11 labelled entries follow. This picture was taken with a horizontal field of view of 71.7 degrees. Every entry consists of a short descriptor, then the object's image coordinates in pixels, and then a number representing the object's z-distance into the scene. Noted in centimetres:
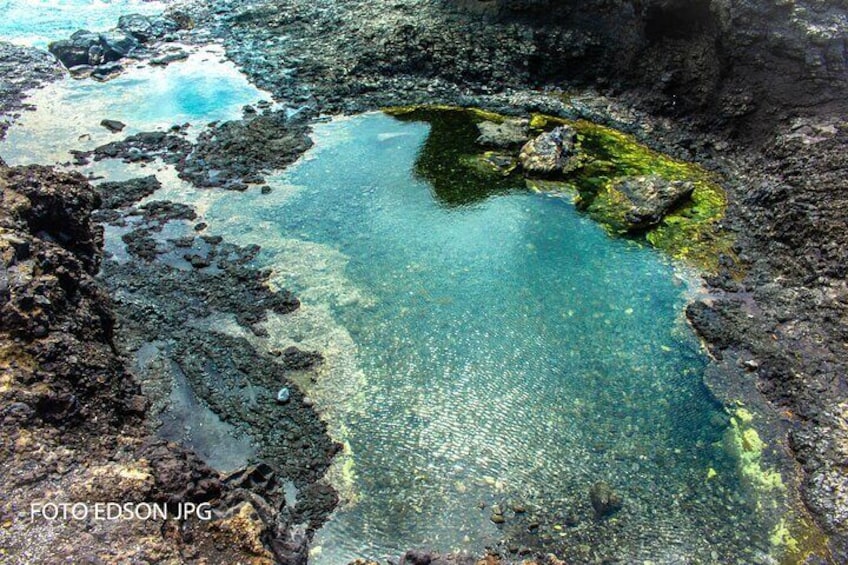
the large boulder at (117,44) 3619
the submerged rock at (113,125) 2956
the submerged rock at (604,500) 1455
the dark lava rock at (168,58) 3622
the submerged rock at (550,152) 2722
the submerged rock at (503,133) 2923
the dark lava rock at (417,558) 1278
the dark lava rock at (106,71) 3453
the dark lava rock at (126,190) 2476
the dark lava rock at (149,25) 3850
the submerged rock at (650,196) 2422
